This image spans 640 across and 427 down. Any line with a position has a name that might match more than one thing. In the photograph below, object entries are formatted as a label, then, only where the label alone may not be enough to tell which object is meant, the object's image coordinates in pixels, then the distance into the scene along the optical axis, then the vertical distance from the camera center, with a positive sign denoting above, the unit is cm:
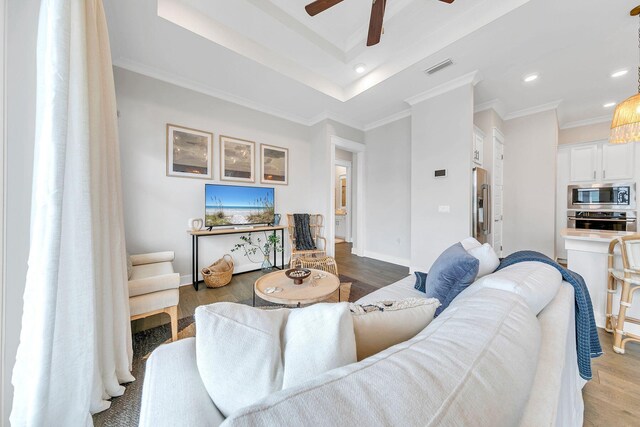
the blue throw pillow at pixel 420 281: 169 -56
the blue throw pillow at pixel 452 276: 123 -38
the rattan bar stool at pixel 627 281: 165 -55
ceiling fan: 173 +164
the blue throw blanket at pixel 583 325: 106 -57
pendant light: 184 +77
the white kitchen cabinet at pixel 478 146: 310 +95
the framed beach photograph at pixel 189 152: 288 +83
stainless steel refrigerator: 288 +7
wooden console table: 284 -32
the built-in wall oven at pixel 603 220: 369 -19
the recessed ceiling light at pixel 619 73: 281 +179
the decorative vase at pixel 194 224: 302 -16
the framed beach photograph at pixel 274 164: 372 +84
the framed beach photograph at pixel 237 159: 330 +83
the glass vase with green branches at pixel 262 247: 354 -59
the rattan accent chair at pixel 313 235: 354 -43
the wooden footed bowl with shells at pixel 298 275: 195 -59
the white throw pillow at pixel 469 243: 167 -26
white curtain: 93 -15
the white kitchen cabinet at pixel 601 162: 372 +85
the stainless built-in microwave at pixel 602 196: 370 +24
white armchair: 159 -63
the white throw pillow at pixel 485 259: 140 -32
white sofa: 33 -32
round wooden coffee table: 166 -65
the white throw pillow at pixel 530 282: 86 -31
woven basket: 282 -82
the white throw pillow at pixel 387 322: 64 -36
